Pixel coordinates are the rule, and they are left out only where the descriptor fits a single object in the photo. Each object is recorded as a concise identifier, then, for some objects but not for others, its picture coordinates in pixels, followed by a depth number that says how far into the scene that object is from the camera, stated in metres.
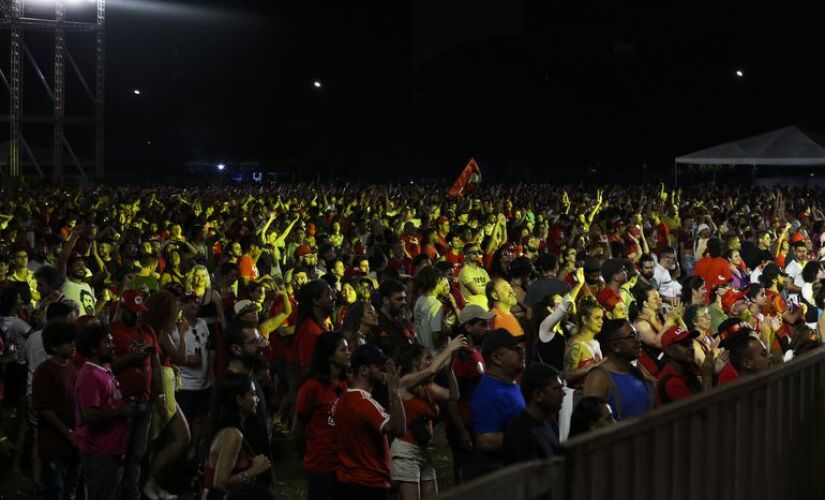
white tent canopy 30.45
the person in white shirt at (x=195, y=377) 8.92
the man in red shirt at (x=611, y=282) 10.19
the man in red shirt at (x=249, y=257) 12.58
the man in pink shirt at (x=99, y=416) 6.81
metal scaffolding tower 38.56
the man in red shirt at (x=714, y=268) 13.22
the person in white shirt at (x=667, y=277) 13.08
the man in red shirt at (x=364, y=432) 5.95
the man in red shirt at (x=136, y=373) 7.39
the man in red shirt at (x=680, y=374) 6.54
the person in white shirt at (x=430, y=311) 9.72
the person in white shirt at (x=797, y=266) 12.62
